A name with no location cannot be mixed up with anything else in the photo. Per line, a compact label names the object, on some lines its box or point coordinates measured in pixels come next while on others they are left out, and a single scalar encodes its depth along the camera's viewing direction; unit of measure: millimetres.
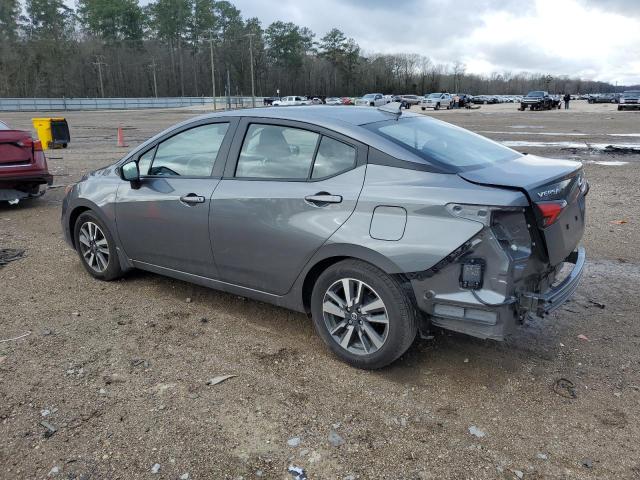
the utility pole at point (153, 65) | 102000
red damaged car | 8164
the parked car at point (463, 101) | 66888
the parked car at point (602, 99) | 85750
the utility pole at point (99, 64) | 99038
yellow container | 18188
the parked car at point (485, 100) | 91125
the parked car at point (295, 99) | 62025
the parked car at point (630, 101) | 48719
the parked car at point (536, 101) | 53438
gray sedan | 3070
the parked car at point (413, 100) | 76712
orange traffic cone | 19078
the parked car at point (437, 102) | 62844
